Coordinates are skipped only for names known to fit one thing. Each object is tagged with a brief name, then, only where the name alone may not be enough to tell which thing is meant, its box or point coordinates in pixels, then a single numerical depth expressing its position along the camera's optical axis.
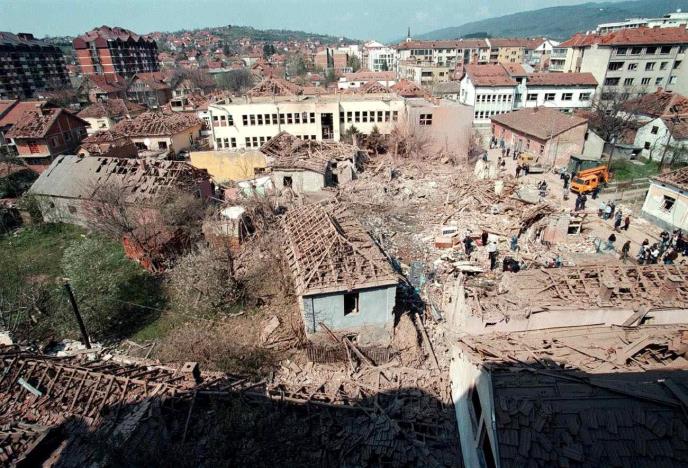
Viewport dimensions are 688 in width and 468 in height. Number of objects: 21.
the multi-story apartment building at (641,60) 55.47
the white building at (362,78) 75.81
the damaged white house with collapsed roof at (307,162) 30.67
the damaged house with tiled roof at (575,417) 6.23
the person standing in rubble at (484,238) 22.91
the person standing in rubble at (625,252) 20.02
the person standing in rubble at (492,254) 20.60
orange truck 29.19
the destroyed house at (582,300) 13.82
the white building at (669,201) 22.28
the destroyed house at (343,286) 14.29
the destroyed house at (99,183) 26.31
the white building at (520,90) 52.47
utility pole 15.54
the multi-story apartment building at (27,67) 78.38
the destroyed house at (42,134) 39.50
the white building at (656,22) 85.28
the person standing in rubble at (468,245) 21.84
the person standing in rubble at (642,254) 20.11
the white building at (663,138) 33.88
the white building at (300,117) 38.38
